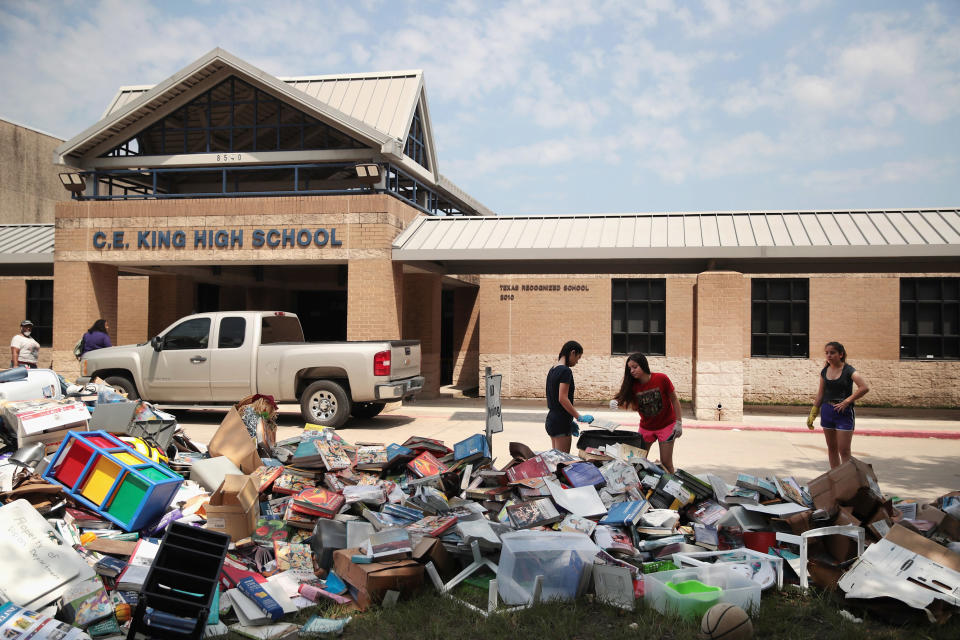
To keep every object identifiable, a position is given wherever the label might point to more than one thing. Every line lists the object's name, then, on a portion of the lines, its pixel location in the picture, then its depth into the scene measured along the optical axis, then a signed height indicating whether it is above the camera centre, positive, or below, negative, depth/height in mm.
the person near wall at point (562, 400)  7457 -814
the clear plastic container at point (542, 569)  4723 -1681
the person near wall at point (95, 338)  13508 -310
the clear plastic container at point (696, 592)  4371 -1723
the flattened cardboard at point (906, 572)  4219 -1547
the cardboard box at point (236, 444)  7520 -1349
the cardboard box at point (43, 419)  6797 -996
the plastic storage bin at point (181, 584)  3775 -1482
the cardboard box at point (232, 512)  5633 -1552
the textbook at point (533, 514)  5762 -1597
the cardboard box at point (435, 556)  5008 -1693
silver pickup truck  12336 -800
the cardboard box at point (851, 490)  5594 -1334
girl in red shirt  7500 -817
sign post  7570 -882
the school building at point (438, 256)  14469 +1567
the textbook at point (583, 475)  6598 -1435
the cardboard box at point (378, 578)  4707 -1770
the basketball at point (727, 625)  4023 -1747
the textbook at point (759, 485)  6367 -1476
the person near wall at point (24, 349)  12977 -519
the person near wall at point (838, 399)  7920 -799
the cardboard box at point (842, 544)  5020 -1593
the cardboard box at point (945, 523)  5625 -1593
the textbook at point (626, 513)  5805 -1595
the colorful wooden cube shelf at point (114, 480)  5754 -1356
